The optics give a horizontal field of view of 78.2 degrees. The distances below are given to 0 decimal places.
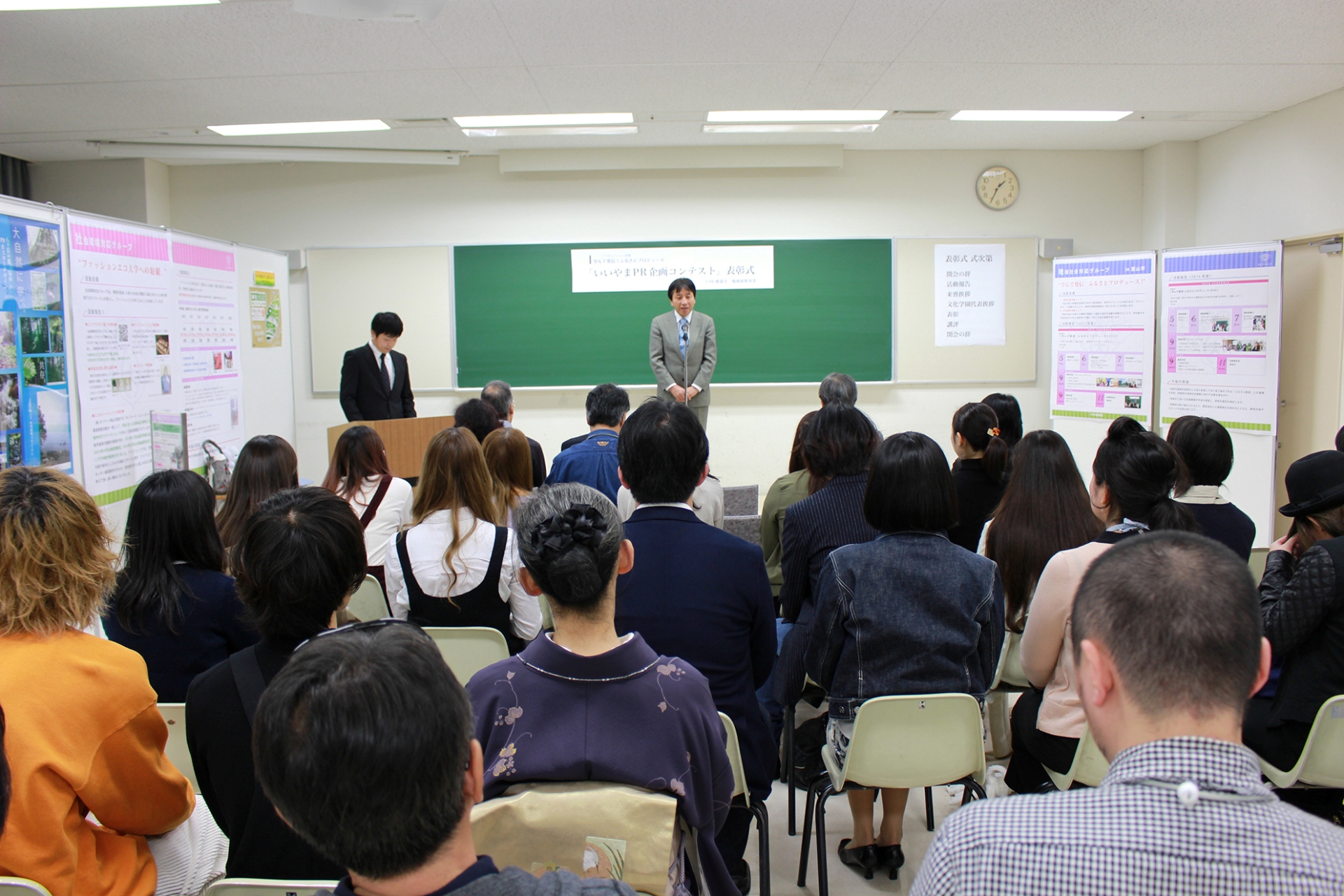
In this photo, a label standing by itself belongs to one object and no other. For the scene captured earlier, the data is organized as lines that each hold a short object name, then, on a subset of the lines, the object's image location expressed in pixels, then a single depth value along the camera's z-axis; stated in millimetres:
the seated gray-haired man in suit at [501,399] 4621
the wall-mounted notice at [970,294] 6680
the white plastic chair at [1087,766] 1944
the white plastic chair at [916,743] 1920
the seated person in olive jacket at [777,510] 2867
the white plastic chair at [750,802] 1732
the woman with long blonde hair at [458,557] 2426
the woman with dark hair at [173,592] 1917
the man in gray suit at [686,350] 6188
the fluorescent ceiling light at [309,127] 5527
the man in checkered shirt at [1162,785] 748
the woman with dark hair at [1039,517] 2379
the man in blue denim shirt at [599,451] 3406
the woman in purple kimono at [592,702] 1186
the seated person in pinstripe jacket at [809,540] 2311
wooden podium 5176
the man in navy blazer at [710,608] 1768
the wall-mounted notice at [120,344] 4133
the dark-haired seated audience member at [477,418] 3895
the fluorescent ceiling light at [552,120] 5559
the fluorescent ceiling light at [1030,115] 5562
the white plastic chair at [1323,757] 1951
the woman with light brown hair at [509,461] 3020
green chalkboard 6660
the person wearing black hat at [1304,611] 1944
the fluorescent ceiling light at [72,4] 3439
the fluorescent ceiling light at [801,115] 5531
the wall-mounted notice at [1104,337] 5863
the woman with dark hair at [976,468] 3104
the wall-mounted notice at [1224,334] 5207
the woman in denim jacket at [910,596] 1913
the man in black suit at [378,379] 5633
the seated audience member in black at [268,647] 1318
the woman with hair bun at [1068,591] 1972
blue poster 3656
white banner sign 6645
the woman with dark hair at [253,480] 2756
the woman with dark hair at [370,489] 2984
